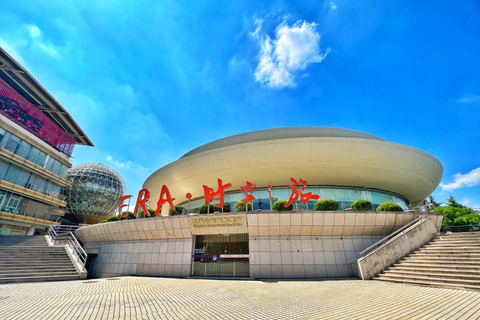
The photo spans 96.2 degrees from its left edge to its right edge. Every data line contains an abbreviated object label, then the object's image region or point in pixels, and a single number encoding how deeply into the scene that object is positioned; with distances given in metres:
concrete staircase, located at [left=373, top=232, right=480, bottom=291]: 9.22
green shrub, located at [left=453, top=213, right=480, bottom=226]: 31.30
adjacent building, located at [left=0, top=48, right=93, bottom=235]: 30.80
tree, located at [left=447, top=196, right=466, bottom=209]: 55.99
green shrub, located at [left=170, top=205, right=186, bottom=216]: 17.58
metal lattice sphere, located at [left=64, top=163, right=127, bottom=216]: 52.84
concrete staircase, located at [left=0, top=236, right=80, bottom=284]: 13.23
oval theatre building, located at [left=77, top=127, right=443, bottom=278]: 14.63
